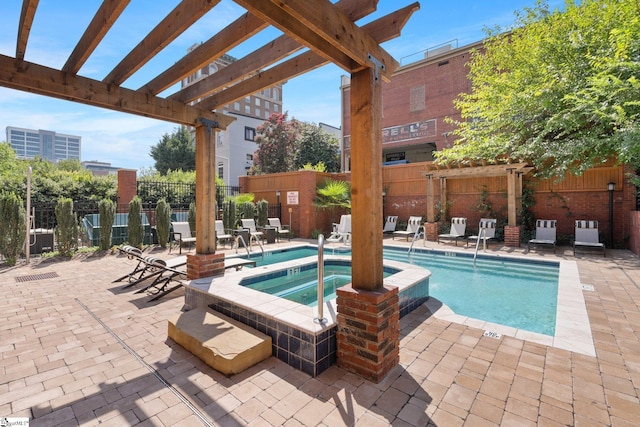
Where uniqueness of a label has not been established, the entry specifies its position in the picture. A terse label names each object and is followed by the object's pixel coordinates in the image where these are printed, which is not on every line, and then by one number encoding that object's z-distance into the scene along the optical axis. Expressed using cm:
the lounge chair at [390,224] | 1185
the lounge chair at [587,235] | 795
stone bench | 249
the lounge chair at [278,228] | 1093
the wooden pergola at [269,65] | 213
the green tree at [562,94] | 741
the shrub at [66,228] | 772
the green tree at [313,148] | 2138
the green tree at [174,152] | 2767
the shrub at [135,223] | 873
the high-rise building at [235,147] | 2698
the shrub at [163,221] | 931
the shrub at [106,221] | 834
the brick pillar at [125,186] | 1125
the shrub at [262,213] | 1188
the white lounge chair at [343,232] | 1013
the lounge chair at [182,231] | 873
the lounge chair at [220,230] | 901
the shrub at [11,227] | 679
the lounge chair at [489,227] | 977
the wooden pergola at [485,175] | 926
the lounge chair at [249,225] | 1017
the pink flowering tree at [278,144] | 2173
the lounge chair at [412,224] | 1085
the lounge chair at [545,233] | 842
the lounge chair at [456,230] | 987
